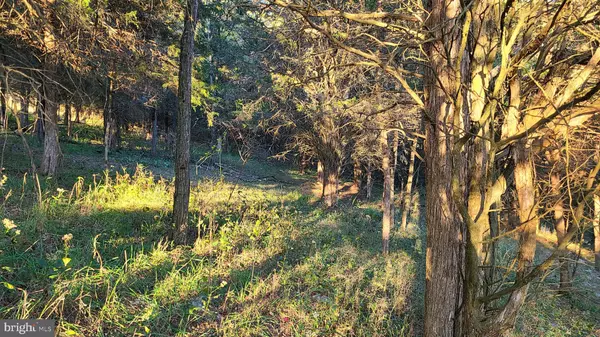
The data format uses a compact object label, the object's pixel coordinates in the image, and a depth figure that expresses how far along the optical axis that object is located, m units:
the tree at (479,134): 1.87
